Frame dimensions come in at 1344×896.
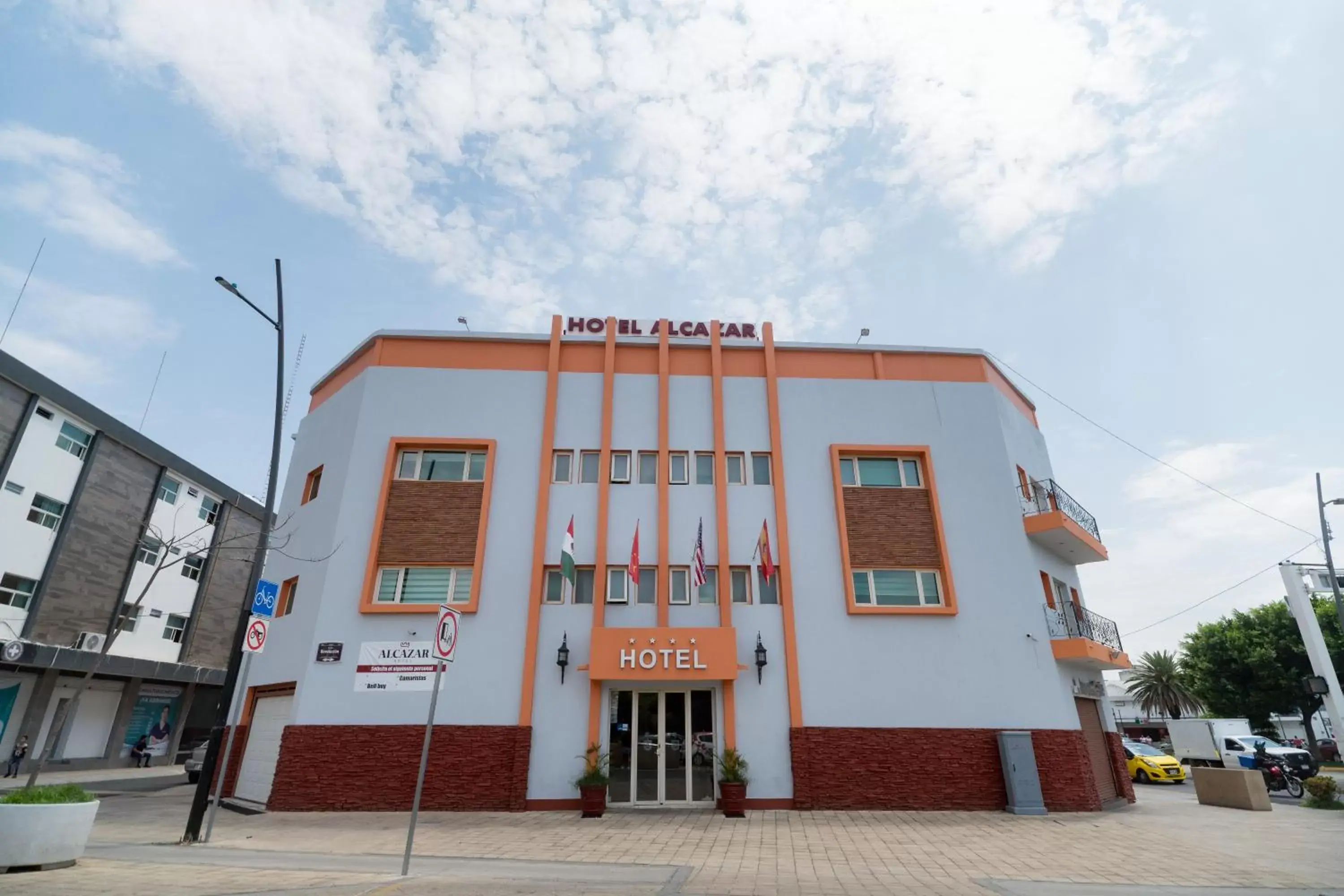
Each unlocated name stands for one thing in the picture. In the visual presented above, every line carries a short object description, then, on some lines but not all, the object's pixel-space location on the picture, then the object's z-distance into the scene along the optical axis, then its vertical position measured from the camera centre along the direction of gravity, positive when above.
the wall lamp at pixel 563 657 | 16.36 +1.76
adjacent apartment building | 25.92 +6.39
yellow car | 28.06 -1.23
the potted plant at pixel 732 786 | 15.00 -1.05
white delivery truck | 30.80 -0.29
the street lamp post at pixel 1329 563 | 22.20 +5.45
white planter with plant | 8.29 -1.10
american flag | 16.16 +3.80
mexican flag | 16.03 +3.98
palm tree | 59.19 +4.09
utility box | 15.59 -0.83
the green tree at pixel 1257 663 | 39.84 +4.17
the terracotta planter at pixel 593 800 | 14.89 -1.34
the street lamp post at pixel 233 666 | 11.21 +1.13
